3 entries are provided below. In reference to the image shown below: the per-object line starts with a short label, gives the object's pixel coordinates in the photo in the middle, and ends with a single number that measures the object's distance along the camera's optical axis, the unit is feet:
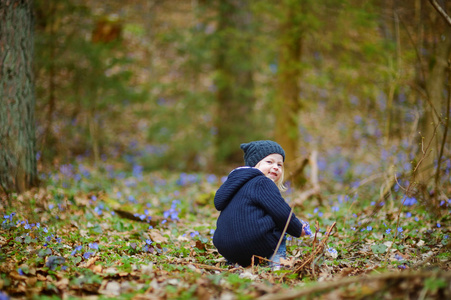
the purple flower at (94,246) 11.69
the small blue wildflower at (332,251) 11.81
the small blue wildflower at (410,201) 15.45
